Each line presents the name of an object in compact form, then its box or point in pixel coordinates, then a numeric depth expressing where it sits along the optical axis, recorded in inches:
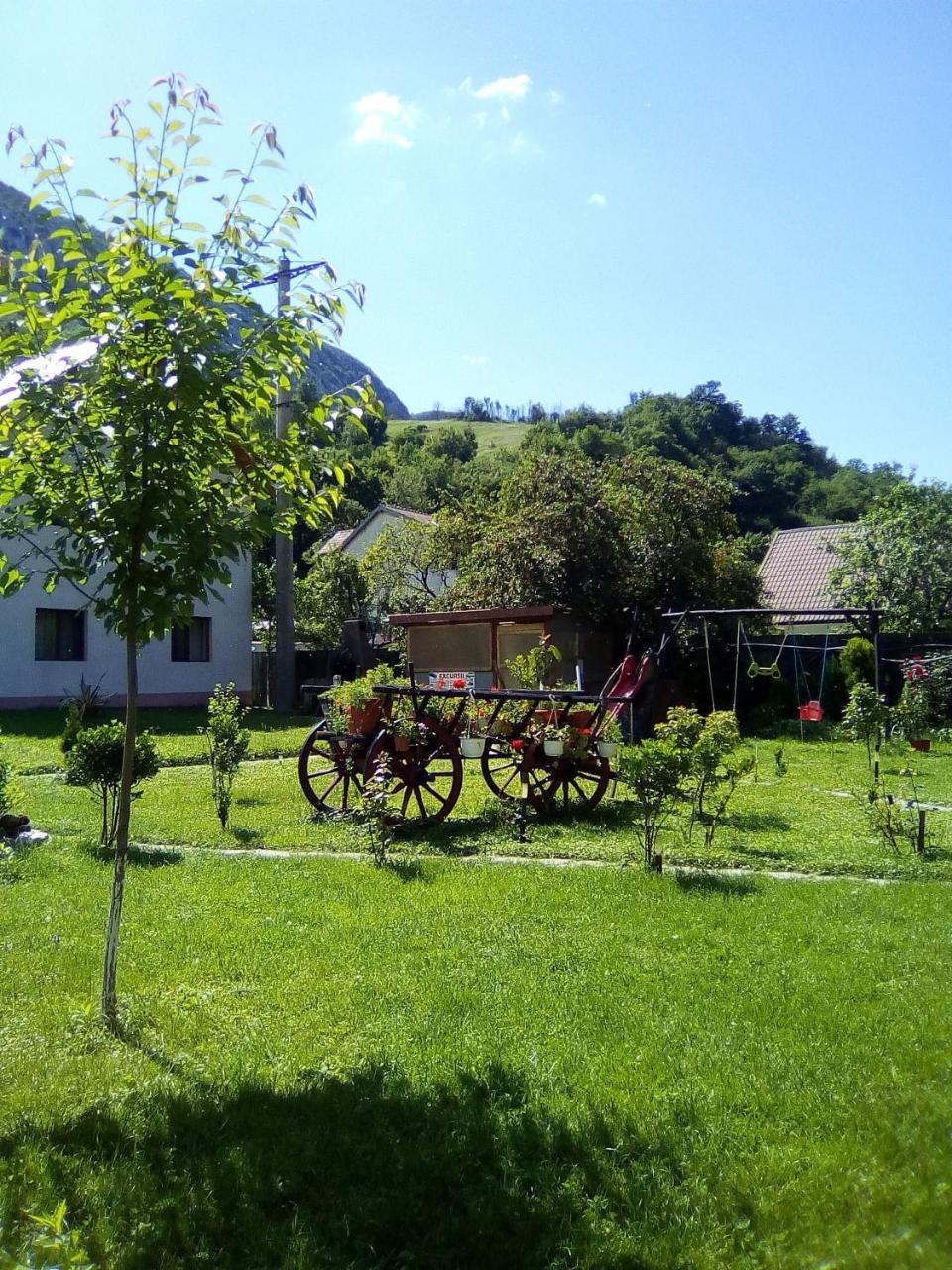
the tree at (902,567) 979.3
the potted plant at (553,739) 374.6
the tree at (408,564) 1140.5
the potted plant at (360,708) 381.1
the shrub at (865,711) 452.1
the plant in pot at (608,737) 381.4
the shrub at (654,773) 301.9
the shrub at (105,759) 342.0
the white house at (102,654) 864.9
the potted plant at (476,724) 371.6
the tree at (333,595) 1249.4
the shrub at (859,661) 812.0
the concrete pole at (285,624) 933.2
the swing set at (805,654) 529.3
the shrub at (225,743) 407.2
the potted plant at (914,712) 474.9
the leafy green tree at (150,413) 152.3
